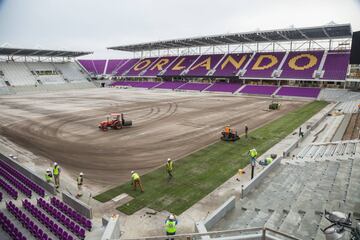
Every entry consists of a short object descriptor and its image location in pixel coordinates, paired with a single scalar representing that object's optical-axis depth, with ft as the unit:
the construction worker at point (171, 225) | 31.07
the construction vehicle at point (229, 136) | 77.50
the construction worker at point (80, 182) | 48.66
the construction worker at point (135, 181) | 46.42
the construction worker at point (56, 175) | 48.44
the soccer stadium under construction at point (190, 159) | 34.60
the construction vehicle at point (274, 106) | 134.82
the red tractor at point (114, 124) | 93.09
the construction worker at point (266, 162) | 57.53
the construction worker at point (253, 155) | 51.84
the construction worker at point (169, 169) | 51.63
